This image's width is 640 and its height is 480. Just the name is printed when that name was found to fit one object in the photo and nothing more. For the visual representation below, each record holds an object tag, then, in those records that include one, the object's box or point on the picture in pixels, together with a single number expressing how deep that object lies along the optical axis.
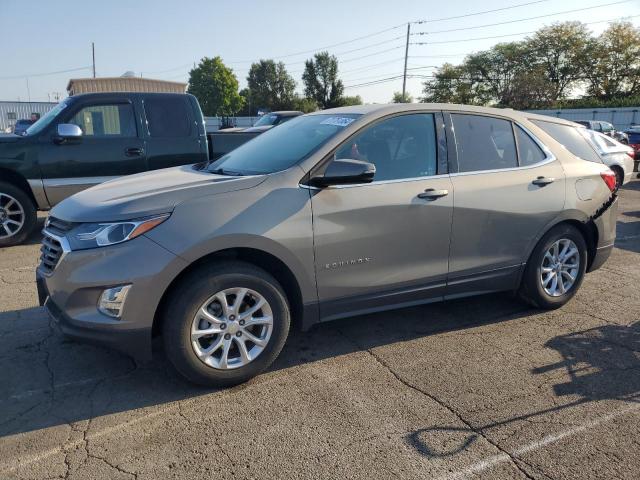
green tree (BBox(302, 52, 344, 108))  98.25
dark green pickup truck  6.81
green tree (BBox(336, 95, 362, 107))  94.21
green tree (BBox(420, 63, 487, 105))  85.44
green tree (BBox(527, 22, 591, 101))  69.06
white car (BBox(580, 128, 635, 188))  10.42
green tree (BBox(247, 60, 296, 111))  96.06
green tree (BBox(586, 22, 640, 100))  62.97
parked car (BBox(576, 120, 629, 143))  18.28
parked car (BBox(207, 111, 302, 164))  7.79
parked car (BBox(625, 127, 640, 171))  16.38
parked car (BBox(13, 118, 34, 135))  26.23
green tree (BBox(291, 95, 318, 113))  87.72
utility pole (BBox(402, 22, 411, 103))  51.22
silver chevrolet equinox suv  3.01
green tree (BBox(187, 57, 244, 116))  73.75
